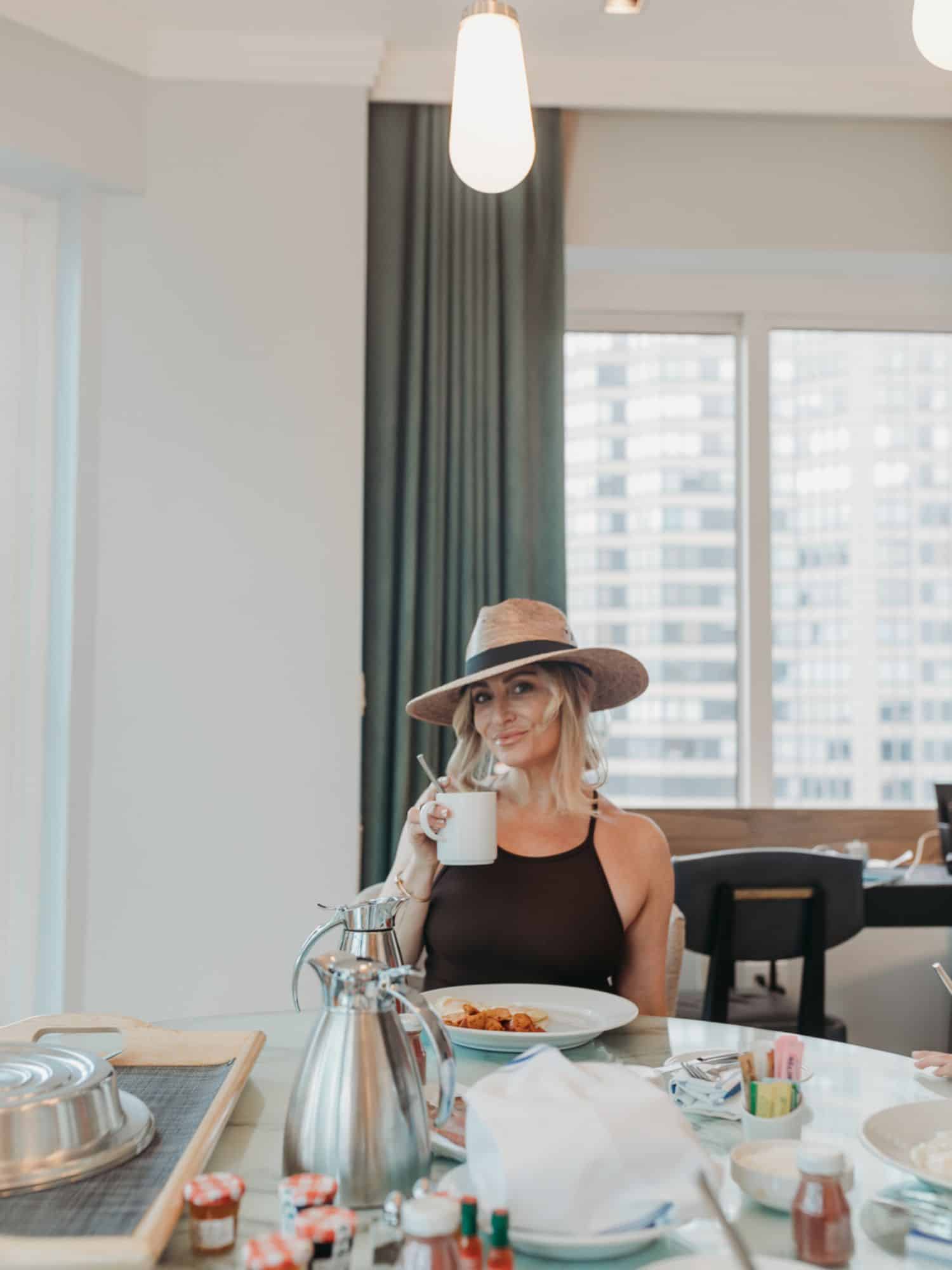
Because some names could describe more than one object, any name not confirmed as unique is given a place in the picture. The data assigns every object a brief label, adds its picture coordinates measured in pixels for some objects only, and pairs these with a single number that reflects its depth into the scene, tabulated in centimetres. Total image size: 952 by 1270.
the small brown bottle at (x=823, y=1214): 81
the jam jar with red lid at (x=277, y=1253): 70
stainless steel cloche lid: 87
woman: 181
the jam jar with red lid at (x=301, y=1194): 79
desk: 268
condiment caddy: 103
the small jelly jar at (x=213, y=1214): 81
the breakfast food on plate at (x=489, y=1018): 131
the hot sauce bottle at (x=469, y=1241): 72
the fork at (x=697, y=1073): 120
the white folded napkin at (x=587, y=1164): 80
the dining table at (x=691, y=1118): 84
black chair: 239
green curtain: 302
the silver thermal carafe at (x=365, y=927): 113
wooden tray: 75
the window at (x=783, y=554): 342
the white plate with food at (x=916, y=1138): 94
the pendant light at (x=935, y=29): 110
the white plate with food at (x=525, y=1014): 128
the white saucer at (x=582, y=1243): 80
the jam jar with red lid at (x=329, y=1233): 75
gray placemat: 81
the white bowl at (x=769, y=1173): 89
